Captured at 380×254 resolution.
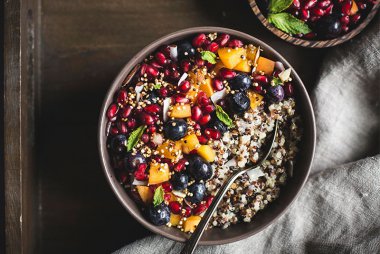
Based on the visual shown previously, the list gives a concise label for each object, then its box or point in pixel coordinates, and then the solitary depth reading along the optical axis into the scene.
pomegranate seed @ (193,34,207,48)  0.48
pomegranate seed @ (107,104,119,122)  0.48
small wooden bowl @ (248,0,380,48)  0.51
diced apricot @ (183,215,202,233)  0.49
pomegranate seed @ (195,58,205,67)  0.48
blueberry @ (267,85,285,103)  0.48
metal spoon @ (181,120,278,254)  0.46
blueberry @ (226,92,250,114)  0.47
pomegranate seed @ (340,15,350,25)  0.51
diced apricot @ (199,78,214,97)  0.48
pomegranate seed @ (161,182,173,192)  0.48
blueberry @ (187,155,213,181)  0.47
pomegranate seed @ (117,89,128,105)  0.48
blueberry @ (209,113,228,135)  0.48
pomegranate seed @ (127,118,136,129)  0.48
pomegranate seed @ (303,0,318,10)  0.51
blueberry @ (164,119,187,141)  0.47
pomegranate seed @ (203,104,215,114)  0.48
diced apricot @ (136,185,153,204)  0.48
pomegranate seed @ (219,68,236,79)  0.48
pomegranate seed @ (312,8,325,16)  0.51
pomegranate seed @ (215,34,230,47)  0.48
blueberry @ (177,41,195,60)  0.48
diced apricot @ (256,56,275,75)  0.49
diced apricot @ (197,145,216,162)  0.48
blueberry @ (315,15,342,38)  0.51
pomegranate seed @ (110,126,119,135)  0.48
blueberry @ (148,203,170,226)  0.47
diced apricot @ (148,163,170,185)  0.47
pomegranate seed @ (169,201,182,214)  0.48
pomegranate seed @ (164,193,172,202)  0.48
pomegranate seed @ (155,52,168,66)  0.48
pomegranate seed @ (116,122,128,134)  0.48
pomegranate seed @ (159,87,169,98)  0.48
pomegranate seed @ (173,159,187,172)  0.48
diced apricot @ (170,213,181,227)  0.49
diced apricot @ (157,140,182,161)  0.48
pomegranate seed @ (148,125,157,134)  0.48
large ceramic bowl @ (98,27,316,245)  0.47
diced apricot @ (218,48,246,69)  0.48
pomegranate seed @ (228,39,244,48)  0.48
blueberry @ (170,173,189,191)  0.47
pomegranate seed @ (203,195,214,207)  0.49
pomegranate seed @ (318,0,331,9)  0.51
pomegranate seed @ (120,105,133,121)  0.48
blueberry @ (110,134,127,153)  0.48
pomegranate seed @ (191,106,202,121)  0.48
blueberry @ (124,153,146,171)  0.47
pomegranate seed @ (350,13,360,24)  0.52
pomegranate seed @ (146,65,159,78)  0.48
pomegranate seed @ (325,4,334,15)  0.52
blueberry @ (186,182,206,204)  0.48
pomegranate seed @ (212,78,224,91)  0.48
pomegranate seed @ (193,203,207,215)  0.49
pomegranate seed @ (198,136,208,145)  0.48
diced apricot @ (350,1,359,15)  0.52
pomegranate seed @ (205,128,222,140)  0.48
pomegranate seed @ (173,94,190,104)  0.48
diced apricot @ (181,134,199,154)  0.48
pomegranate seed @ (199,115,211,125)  0.48
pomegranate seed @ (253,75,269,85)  0.49
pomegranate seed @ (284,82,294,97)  0.49
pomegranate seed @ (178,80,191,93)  0.48
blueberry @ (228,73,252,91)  0.48
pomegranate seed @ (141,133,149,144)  0.48
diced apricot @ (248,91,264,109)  0.49
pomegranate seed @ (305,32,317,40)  0.52
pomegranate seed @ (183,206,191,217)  0.49
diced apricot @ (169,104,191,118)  0.48
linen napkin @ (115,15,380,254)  0.52
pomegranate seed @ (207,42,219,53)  0.48
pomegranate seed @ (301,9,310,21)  0.51
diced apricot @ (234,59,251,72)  0.49
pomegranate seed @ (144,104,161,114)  0.48
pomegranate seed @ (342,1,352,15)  0.51
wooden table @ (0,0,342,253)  0.53
